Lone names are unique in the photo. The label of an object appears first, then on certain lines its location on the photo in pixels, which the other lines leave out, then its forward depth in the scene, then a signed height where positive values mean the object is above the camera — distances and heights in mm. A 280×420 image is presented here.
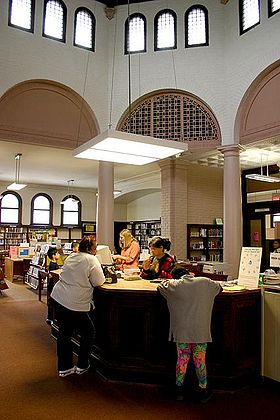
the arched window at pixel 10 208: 17391 +1292
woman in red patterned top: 4896 -326
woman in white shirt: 4457 -747
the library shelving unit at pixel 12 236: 17188 +45
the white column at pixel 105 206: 9805 +792
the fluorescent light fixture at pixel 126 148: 5230 +1314
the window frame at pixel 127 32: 9945 +5286
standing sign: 4578 -353
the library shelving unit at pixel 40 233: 17273 +183
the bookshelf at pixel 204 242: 12438 -143
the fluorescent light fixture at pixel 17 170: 11680 +2422
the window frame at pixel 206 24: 9750 +5415
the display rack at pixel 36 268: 10875 -899
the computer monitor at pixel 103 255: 5703 -262
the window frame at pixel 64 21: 9289 +5263
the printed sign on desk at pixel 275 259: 4652 -255
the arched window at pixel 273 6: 8562 +5121
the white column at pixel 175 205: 11633 +997
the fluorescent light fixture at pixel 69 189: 16194 +2310
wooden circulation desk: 4266 -1138
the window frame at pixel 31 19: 8852 +4973
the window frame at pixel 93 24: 9727 +5414
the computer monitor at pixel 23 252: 13398 -517
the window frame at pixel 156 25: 9859 +5476
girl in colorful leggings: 3830 -807
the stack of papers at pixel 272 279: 4550 -477
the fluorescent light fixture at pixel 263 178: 10086 +1584
